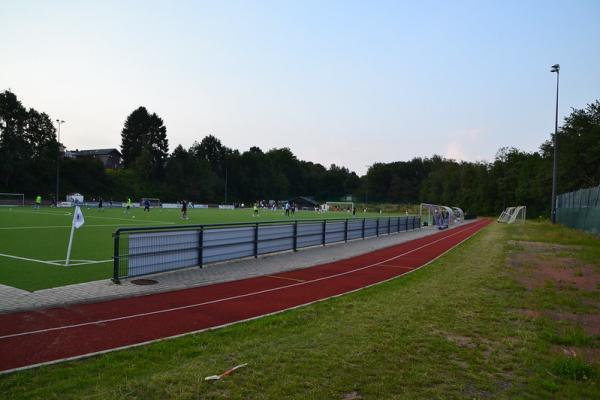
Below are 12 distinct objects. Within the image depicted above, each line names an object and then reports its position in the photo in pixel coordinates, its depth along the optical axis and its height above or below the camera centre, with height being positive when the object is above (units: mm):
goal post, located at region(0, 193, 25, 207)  54850 -2295
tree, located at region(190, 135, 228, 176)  124369 +10755
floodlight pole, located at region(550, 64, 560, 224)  34500 +6163
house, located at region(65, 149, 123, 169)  116688 +8079
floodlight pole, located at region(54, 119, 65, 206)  58278 +4681
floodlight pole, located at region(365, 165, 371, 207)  140625 +2459
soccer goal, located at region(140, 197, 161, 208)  78062 -2731
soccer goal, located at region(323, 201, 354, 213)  89156 -2822
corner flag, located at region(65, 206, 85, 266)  11575 -936
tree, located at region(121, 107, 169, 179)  102625 +11917
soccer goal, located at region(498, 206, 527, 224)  52188 -2097
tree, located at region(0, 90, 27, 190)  65312 +6904
